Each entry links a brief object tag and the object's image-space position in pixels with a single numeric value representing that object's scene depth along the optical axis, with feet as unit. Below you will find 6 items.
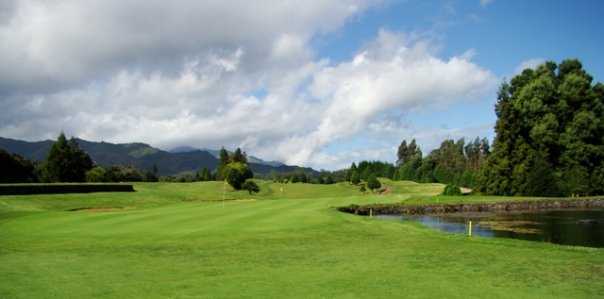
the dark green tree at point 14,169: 229.00
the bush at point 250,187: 236.16
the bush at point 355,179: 297.12
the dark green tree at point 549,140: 176.86
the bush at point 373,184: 257.75
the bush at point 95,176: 227.46
